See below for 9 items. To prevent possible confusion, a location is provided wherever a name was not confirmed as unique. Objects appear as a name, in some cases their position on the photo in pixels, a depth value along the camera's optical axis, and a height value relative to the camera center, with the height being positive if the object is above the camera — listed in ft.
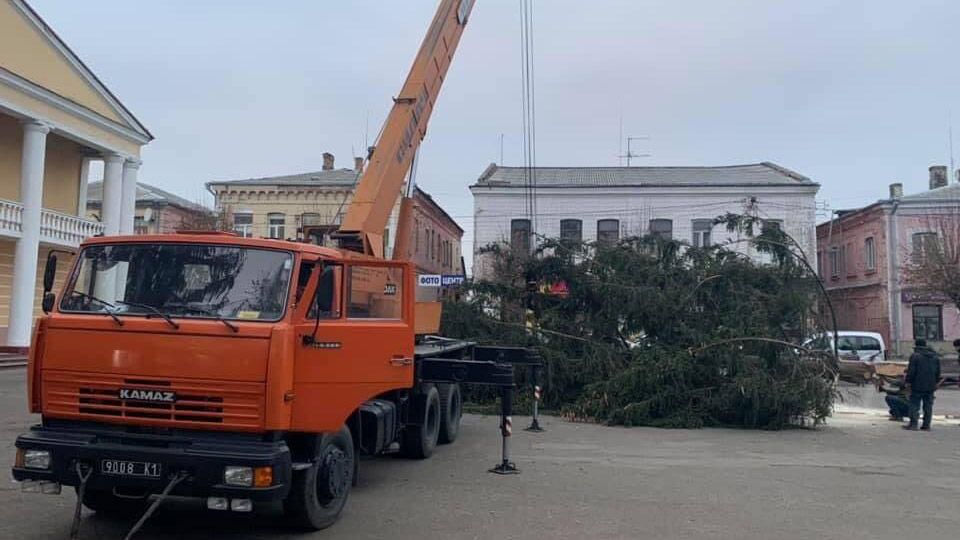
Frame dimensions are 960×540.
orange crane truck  18.89 -1.01
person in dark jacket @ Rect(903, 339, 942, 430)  48.52 -2.09
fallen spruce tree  47.91 +0.96
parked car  88.72 -0.07
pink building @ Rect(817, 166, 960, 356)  116.67 +11.83
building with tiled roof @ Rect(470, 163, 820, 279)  116.47 +21.05
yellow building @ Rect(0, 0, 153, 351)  75.41 +19.74
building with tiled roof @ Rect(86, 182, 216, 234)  121.90 +19.27
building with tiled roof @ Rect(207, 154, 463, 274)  123.13 +21.30
